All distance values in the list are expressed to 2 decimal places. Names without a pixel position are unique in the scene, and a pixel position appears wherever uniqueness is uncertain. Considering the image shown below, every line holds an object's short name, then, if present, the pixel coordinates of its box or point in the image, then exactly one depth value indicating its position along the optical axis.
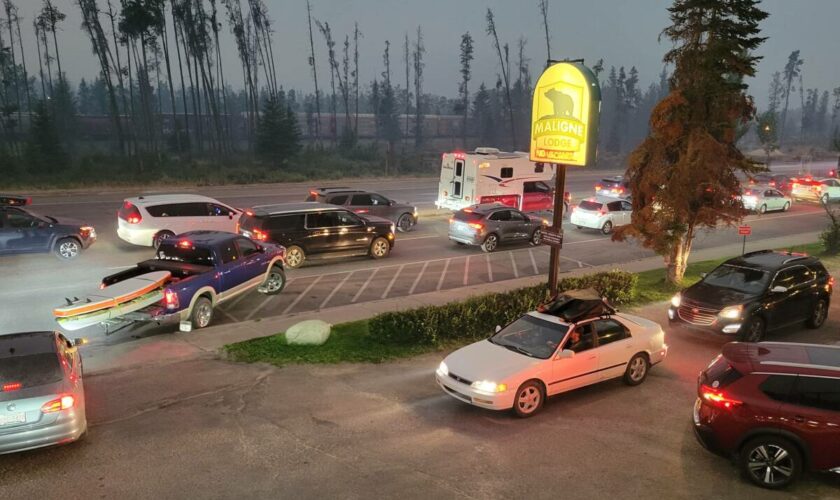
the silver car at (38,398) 7.47
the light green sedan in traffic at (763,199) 36.56
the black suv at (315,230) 18.95
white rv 27.89
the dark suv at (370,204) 24.61
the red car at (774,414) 7.45
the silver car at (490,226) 23.06
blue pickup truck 12.84
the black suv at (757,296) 13.14
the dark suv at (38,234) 18.64
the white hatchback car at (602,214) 27.64
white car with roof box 9.41
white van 20.20
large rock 12.57
